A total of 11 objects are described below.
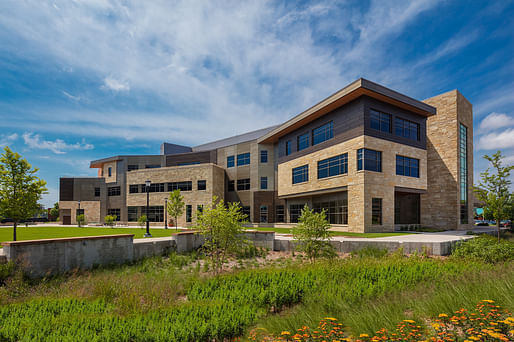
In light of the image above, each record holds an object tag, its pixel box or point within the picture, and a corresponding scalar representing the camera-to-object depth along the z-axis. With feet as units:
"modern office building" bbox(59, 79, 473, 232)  86.69
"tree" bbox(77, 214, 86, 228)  134.16
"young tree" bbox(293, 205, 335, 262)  45.91
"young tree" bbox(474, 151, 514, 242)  68.49
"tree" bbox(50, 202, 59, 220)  214.69
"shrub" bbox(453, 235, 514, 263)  42.50
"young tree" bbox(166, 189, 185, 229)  112.68
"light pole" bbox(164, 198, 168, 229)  130.10
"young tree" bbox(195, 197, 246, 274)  40.83
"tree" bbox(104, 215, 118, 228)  132.26
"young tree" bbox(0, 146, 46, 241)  50.44
